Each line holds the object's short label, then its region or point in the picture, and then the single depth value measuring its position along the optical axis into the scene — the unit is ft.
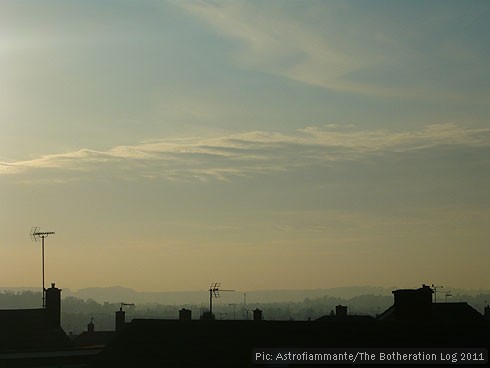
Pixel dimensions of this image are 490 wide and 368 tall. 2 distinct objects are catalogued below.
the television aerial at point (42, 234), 295.89
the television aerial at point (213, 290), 360.48
